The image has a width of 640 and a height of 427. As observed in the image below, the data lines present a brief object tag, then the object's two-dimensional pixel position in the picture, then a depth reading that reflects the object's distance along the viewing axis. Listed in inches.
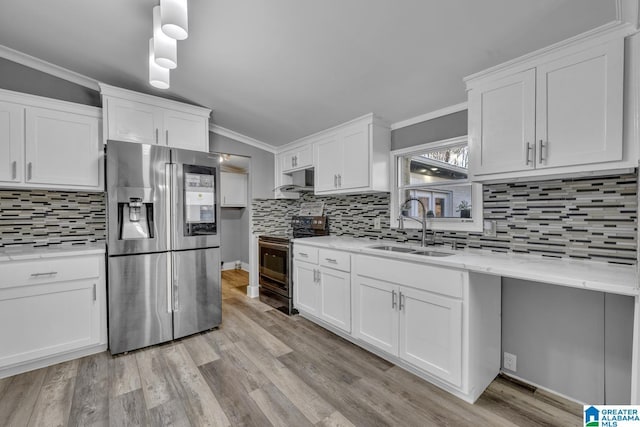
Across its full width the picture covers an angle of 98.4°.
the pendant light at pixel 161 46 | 65.1
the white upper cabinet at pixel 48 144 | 91.2
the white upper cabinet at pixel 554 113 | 55.3
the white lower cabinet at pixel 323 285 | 103.7
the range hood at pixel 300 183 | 148.2
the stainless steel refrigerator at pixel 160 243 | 94.8
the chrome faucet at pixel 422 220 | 99.3
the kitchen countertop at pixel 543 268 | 50.8
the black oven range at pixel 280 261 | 131.5
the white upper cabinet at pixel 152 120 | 101.5
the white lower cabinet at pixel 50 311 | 83.0
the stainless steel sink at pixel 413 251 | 88.1
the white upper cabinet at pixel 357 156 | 110.3
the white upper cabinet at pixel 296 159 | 141.0
